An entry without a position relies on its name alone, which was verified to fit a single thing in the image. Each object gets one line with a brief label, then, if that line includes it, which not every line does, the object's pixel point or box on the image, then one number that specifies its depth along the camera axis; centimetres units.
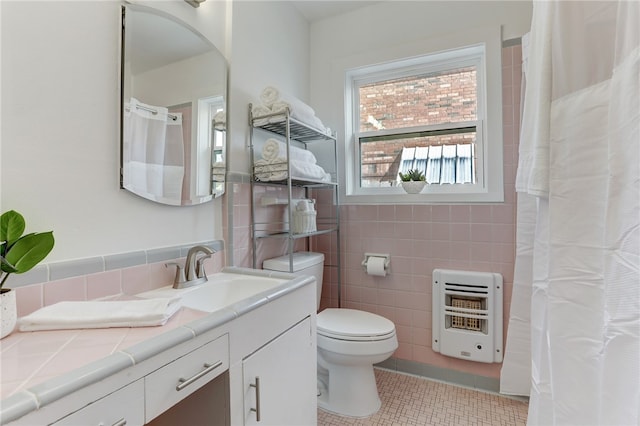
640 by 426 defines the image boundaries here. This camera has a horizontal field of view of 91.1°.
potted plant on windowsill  200
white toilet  156
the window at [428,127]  188
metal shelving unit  167
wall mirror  113
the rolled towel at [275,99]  165
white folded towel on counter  75
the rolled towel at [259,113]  166
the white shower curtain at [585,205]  66
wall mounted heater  179
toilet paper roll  200
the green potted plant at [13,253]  71
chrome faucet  123
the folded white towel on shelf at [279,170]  164
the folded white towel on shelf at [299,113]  162
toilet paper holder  202
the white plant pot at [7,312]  71
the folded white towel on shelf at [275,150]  165
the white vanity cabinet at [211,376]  55
